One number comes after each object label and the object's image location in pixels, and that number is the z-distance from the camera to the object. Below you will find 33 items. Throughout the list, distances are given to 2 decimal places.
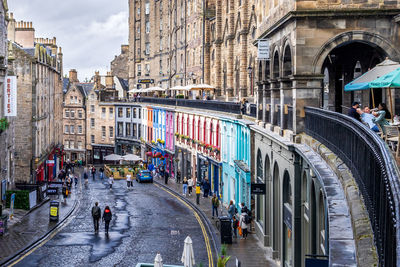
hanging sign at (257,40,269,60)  24.38
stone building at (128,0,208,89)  67.56
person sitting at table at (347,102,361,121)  16.16
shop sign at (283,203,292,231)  21.28
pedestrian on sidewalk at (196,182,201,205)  43.01
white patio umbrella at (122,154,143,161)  69.05
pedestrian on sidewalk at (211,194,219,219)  36.25
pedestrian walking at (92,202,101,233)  32.62
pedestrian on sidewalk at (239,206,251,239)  30.78
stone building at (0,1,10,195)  37.22
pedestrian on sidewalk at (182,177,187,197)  48.05
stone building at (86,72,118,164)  92.69
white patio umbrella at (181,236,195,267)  20.94
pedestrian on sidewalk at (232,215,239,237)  30.80
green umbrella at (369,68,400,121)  13.23
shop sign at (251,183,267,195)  26.16
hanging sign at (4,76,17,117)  37.28
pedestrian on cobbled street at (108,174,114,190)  58.58
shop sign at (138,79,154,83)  91.12
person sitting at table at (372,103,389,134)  13.96
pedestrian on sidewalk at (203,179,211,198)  46.41
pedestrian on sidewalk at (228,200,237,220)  33.47
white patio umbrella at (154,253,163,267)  18.63
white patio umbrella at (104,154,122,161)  70.12
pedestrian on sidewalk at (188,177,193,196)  47.99
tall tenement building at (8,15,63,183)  51.12
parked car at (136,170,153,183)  60.60
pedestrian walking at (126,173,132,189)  55.86
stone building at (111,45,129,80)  113.70
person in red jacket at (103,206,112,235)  32.12
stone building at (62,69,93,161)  95.81
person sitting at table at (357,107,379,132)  14.60
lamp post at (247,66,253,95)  46.54
